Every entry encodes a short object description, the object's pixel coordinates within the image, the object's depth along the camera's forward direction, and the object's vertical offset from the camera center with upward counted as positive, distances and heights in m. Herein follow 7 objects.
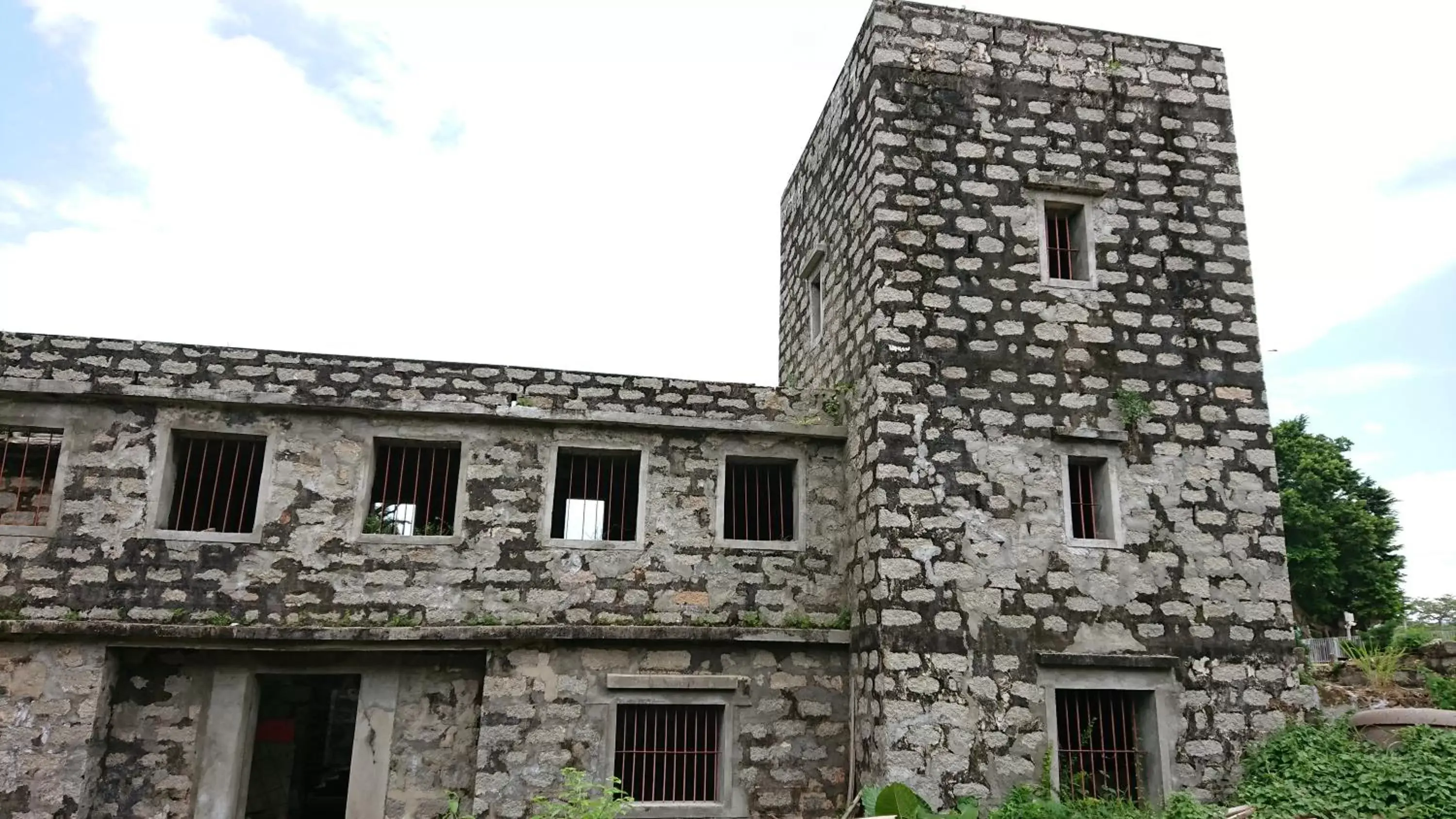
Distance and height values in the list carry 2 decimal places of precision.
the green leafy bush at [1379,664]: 9.71 -0.14
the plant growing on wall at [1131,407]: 8.91 +2.15
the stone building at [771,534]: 8.10 +0.84
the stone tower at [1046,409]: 8.17 +2.10
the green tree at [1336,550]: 23.59 +2.43
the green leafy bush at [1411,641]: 10.23 +0.11
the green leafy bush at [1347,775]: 7.37 -0.99
